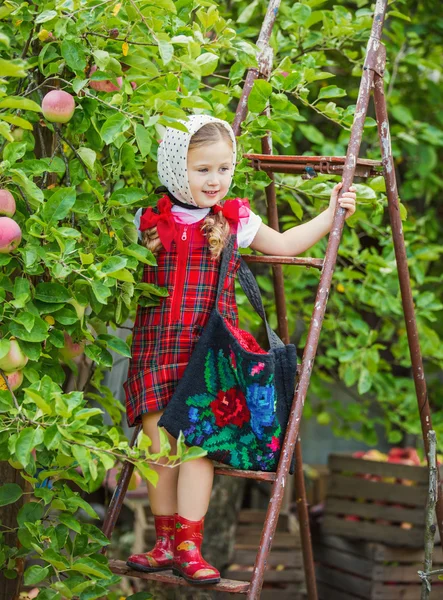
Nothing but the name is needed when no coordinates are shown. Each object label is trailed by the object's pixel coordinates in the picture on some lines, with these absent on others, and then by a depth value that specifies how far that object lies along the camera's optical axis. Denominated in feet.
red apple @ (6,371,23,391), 12.99
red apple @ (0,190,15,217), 12.80
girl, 14.58
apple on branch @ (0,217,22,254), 12.53
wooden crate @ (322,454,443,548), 26.05
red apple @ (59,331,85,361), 14.67
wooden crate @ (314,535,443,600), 25.75
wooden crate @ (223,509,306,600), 26.22
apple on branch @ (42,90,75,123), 13.70
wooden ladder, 14.11
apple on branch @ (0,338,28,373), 12.64
